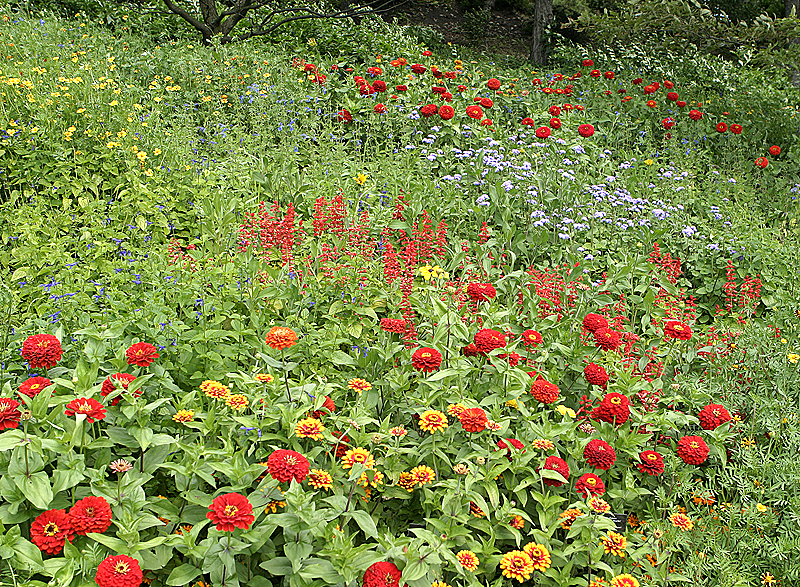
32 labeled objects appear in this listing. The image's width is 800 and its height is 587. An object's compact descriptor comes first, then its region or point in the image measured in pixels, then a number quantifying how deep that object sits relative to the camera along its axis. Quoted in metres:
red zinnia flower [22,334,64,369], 1.96
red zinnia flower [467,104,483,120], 5.47
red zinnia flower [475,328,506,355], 2.48
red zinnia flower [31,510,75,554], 1.62
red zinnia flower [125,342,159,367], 2.12
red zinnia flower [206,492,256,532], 1.62
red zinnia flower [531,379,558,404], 2.39
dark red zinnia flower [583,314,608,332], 2.78
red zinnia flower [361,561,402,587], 1.65
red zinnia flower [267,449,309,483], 1.76
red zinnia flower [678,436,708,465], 2.41
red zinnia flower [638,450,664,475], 2.37
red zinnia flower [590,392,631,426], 2.45
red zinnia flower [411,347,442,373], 2.35
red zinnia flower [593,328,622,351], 2.70
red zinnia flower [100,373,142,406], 2.05
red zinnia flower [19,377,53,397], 1.96
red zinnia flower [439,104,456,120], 5.46
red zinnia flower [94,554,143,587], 1.49
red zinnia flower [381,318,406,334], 2.59
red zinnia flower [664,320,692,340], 2.87
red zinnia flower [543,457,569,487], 2.23
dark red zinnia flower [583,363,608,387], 2.58
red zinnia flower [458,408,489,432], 2.10
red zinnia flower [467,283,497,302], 2.85
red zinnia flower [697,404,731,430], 2.60
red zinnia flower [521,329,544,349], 2.75
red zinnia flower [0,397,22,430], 1.73
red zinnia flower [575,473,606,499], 2.18
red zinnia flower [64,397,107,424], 1.84
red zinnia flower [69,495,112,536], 1.65
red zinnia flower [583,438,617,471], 2.28
